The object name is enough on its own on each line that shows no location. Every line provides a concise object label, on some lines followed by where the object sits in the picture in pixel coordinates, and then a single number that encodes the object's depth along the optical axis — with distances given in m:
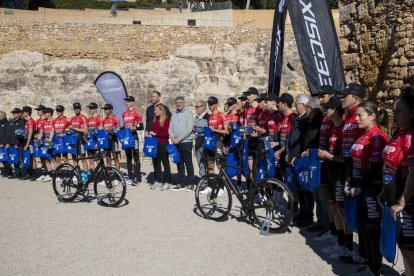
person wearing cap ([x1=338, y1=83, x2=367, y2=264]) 4.74
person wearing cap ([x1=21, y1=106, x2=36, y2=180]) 11.46
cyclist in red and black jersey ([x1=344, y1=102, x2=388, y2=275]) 4.26
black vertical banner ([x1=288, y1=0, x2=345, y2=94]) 6.13
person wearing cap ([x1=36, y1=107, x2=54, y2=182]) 11.28
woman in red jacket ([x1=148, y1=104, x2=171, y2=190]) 9.54
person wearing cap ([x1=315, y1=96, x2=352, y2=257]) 5.05
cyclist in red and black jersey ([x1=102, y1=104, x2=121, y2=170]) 10.37
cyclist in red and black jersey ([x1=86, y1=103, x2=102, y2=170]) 10.63
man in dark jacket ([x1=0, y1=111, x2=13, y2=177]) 11.57
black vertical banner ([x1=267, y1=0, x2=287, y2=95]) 7.68
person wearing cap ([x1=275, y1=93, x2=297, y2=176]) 7.00
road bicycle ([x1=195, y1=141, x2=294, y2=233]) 6.12
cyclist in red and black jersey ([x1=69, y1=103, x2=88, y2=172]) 10.70
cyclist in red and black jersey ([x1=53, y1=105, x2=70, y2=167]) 11.05
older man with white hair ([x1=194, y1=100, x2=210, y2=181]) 9.48
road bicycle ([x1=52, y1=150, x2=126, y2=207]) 7.89
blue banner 12.78
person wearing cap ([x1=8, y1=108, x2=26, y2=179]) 11.48
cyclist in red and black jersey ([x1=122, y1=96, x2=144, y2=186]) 10.27
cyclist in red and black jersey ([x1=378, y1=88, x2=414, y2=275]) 3.52
